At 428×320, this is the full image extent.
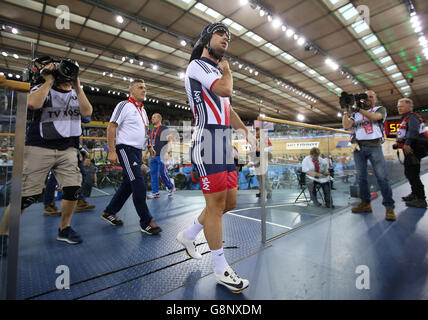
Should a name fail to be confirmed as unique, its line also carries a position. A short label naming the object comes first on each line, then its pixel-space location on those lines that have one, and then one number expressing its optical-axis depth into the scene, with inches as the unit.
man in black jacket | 119.0
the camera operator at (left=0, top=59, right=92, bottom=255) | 60.2
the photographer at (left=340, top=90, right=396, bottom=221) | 101.6
